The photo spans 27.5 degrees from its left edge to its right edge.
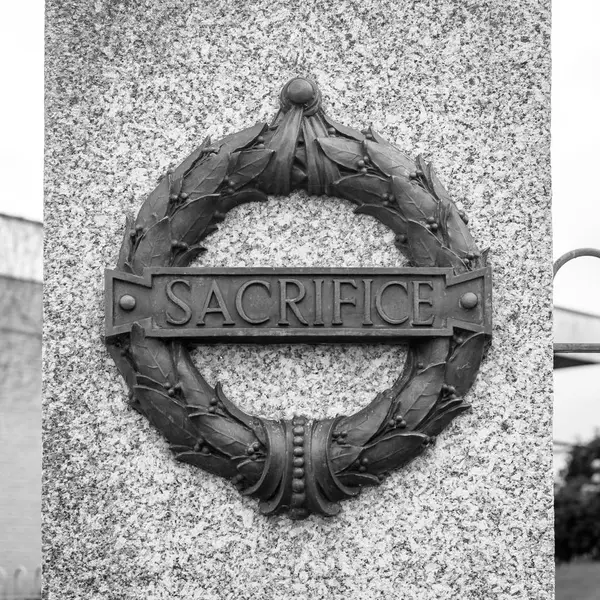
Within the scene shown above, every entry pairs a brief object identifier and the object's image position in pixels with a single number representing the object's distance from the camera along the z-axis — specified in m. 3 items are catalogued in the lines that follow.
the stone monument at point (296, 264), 3.46
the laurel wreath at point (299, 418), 3.43
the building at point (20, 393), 11.96
